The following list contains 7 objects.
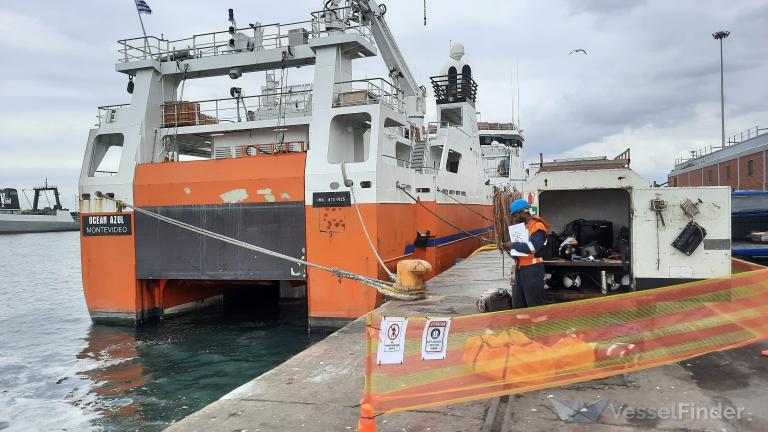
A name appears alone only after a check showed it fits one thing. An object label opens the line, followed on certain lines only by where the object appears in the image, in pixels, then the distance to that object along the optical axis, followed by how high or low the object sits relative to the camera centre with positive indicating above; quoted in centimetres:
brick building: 2114 +182
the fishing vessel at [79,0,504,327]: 1034 +54
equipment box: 628 -35
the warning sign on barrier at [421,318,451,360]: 425 -110
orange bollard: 938 -123
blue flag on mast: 1214 +487
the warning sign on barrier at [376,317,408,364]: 416 -111
